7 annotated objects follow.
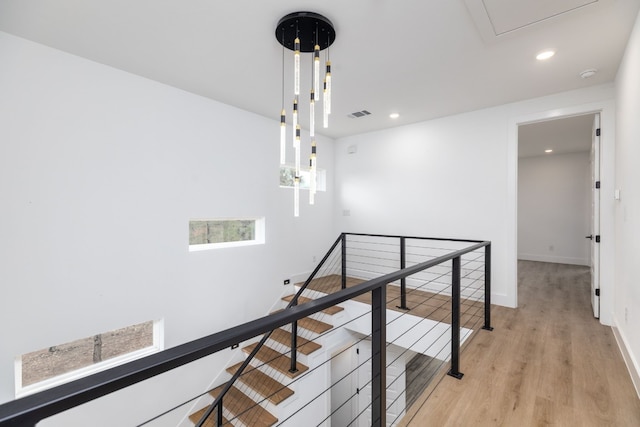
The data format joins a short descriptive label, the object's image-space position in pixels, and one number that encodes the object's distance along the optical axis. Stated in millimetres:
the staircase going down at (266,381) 3207
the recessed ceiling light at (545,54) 2471
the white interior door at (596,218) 3137
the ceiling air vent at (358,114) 4004
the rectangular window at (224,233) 3545
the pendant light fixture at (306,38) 2066
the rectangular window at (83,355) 2430
